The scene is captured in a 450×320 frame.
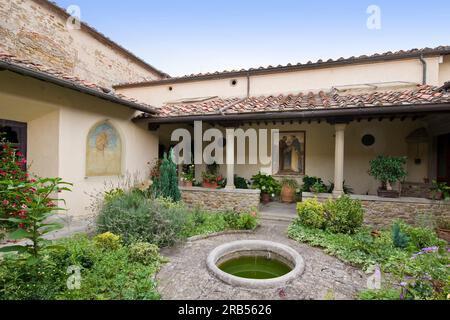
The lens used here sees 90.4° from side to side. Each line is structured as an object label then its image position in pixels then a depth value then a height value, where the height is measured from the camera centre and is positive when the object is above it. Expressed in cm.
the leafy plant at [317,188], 678 -91
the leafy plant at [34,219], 245 -70
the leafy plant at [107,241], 413 -158
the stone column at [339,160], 659 -4
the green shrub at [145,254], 384 -169
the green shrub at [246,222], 588 -170
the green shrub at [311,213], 565 -142
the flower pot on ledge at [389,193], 615 -94
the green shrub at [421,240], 454 -166
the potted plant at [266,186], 830 -102
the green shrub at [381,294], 282 -176
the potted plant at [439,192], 576 -84
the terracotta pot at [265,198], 841 -150
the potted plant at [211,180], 780 -78
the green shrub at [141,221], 461 -137
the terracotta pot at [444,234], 505 -169
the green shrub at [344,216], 541 -140
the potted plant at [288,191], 854 -124
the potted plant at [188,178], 805 -74
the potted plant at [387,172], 603 -34
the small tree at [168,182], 696 -80
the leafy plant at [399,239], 451 -160
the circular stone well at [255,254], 321 -179
